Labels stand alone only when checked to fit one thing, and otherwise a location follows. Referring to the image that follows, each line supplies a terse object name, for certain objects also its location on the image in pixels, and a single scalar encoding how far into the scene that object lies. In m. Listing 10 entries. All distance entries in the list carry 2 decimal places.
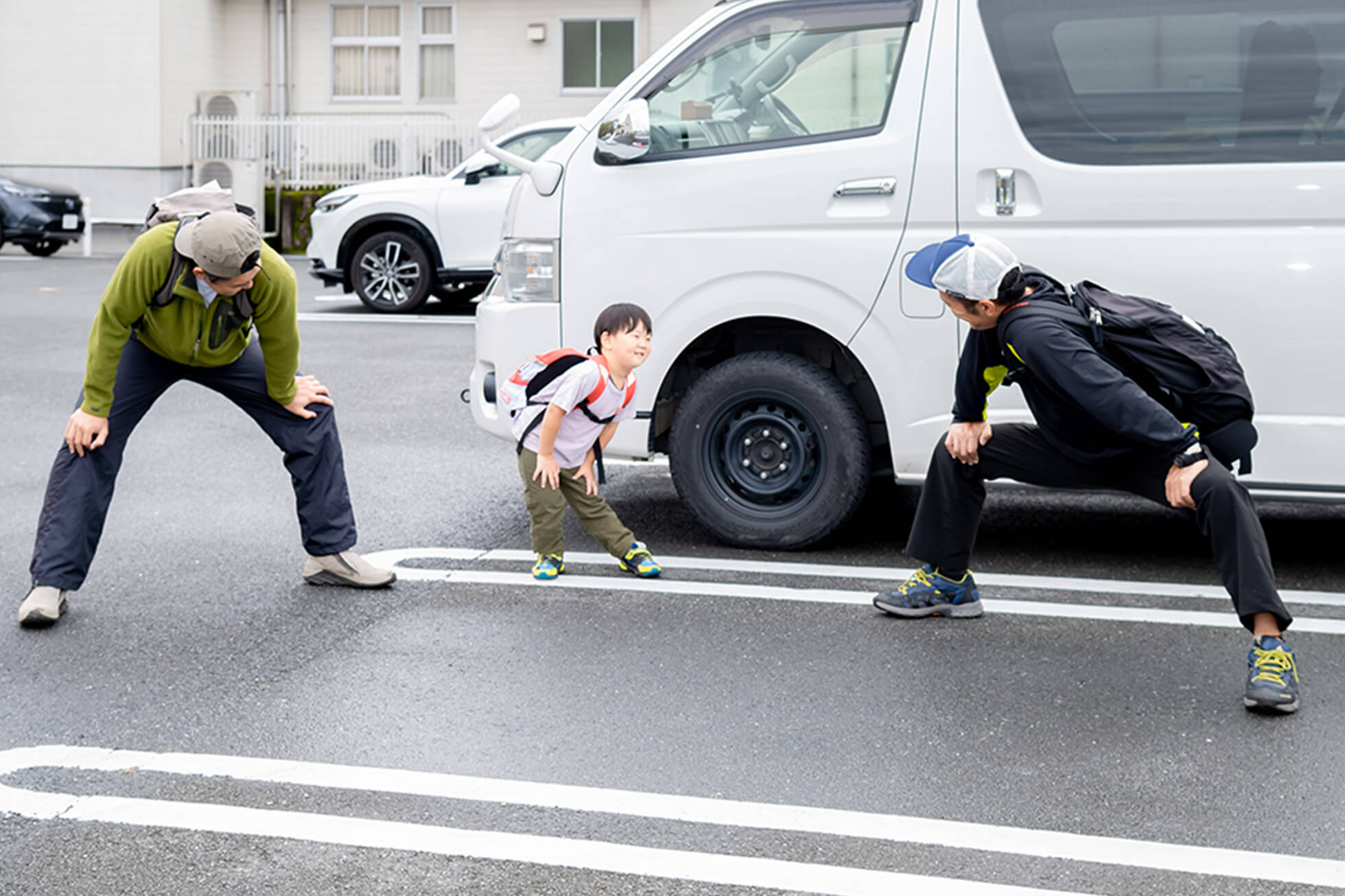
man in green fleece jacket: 4.95
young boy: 5.57
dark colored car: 21.16
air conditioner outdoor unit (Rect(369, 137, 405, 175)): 24.38
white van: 5.48
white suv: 14.54
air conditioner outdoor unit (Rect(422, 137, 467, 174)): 24.20
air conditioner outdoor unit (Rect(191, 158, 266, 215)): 23.59
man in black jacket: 4.46
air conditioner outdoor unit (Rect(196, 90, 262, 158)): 24.56
